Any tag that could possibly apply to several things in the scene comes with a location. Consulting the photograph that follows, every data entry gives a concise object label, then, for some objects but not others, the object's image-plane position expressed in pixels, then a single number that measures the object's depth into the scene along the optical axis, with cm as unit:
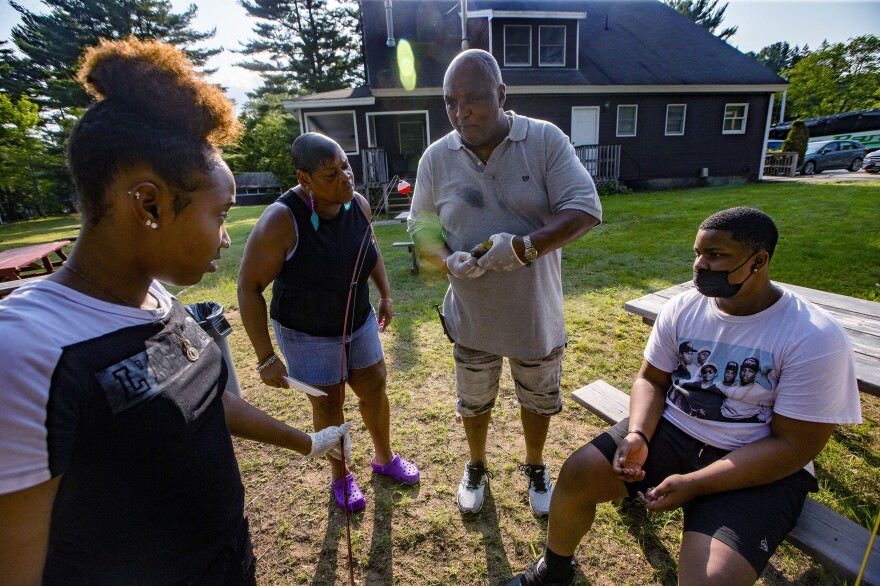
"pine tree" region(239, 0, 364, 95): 2942
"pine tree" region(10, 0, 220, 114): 2445
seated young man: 147
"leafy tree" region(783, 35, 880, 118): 3394
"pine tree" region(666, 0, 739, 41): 4088
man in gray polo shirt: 182
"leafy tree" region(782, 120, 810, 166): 1927
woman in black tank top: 191
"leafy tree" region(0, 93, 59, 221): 1984
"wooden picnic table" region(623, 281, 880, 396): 206
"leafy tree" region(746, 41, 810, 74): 5628
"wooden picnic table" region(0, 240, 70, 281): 654
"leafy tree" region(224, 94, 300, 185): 2686
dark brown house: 1459
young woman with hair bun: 71
